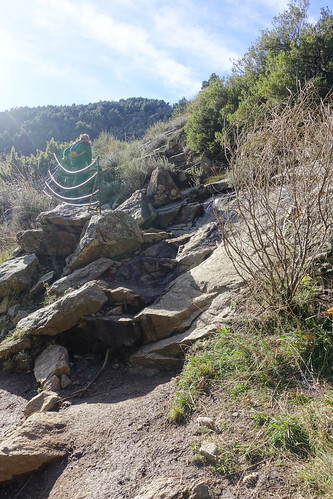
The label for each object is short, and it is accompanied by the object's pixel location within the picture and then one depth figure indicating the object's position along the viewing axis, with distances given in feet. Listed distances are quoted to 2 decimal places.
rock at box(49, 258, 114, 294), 18.80
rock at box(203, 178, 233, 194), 23.13
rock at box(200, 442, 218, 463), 8.39
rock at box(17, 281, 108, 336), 16.12
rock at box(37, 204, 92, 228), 22.57
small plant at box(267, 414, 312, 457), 7.89
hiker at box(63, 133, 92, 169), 34.17
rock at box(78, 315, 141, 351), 15.18
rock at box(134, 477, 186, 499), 7.70
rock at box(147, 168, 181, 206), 25.26
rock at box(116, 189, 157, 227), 23.32
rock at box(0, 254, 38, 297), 21.07
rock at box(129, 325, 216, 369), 13.43
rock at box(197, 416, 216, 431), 9.45
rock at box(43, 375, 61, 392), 14.46
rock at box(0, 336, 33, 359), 16.63
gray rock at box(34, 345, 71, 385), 15.10
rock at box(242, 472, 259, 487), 7.59
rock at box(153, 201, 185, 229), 23.59
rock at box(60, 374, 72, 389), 14.60
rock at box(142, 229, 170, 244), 21.06
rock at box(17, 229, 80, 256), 22.90
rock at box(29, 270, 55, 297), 21.01
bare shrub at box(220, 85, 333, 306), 10.47
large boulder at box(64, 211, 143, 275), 19.70
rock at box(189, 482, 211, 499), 7.50
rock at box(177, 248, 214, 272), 18.25
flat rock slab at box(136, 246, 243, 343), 14.49
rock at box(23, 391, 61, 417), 13.25
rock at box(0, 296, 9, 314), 20.62
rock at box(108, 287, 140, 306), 16.63
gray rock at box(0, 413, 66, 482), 10.33
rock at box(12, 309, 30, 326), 19.33
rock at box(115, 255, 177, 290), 18.43
